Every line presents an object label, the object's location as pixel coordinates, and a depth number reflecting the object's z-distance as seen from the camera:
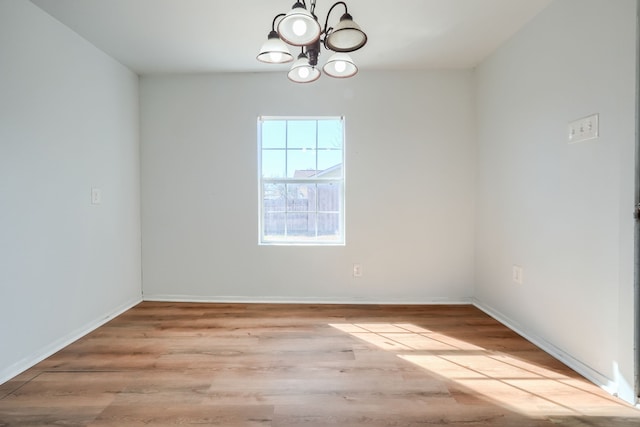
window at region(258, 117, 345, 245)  3.22
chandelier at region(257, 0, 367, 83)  1.43
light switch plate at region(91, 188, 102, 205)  2.56
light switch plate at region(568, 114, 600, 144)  1.77
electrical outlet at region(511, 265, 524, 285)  2.47
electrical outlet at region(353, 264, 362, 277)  3.18
